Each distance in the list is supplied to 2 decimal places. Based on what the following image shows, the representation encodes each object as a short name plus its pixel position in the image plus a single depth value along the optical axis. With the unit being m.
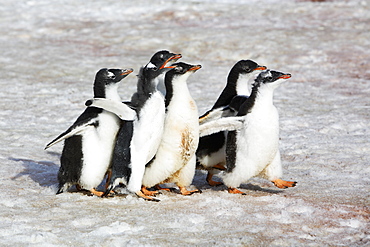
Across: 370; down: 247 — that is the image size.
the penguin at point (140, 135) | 8.59
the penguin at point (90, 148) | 8.85
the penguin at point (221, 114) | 10.04
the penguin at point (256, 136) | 9.05
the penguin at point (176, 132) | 8.90
